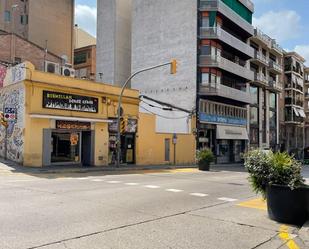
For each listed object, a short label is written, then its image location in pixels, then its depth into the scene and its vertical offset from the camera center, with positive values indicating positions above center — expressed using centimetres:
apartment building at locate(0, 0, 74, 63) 3072 +1412
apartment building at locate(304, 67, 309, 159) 4977 +730
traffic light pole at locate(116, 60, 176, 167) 1636 +13
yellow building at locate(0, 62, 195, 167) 1474 +98
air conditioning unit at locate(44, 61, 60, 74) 2045 +568
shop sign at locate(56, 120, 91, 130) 1566 +77
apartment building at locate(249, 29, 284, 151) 3447 +701
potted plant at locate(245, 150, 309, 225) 534 -98
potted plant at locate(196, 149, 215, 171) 1758 -135
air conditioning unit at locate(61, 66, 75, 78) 2027 +524
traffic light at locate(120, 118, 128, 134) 1824 +93
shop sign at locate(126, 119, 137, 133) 1903 +89
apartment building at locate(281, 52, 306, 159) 4297 +608
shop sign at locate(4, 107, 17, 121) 1470 +129
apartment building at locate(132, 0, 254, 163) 2628 +845
